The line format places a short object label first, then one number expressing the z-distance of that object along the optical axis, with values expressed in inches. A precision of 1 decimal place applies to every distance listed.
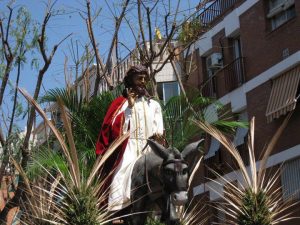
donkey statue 260.8
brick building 863.1
